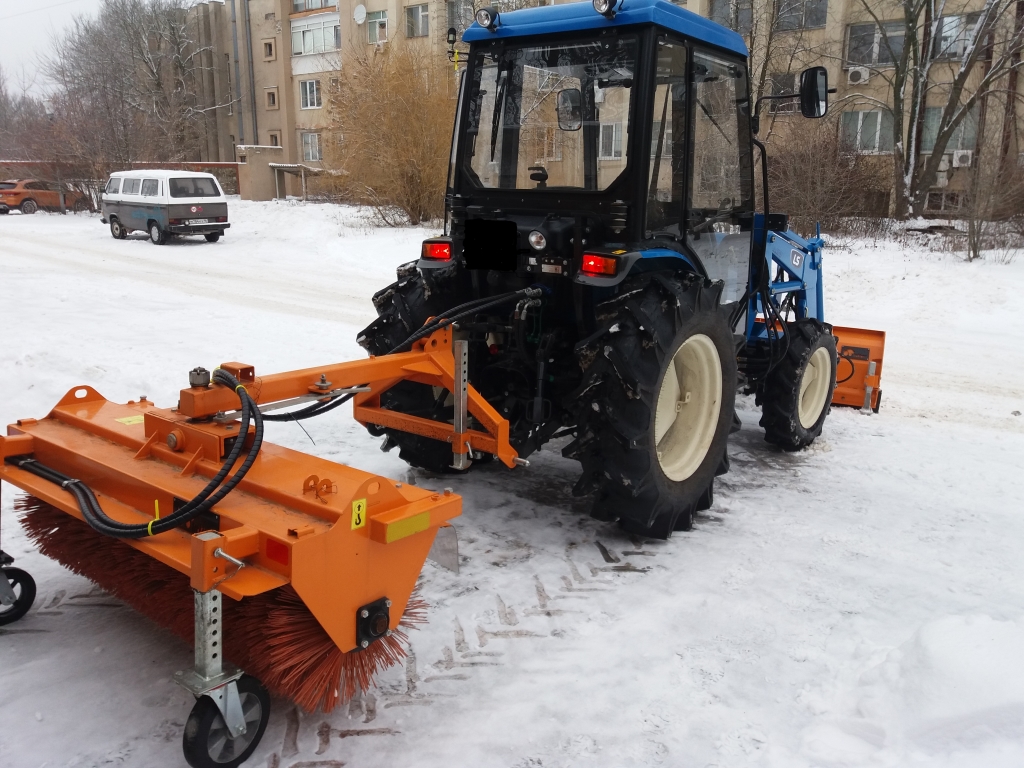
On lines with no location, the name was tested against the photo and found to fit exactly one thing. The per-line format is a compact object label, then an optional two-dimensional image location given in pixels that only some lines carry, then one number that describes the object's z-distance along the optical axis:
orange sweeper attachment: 2.38
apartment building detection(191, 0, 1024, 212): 19.67
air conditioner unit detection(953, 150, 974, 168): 18.56
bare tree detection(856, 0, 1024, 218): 17.17
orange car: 26.58
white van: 17.58
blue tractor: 3.75
